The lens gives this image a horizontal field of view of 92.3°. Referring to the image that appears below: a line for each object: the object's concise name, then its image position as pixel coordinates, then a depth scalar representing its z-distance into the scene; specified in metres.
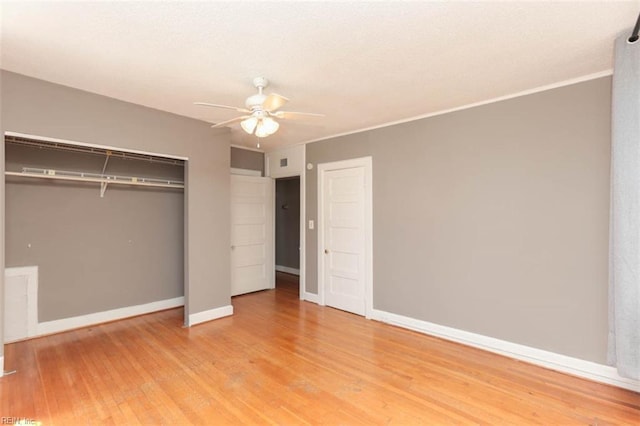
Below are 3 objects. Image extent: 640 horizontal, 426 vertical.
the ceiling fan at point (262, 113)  2.57
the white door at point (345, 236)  4.52
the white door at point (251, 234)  5.38
